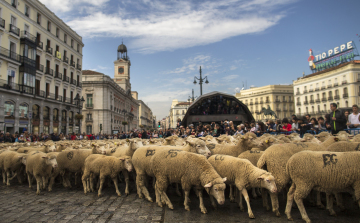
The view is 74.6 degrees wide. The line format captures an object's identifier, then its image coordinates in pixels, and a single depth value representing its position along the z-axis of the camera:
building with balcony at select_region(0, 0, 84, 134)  28.67
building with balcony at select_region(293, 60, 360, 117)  49.53
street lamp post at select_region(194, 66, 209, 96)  25.23
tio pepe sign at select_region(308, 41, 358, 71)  56.84
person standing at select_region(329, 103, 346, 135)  8.30
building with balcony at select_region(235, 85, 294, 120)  71.81
